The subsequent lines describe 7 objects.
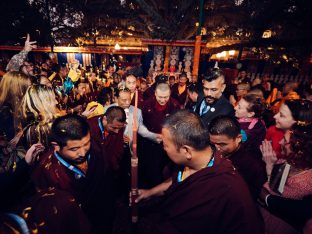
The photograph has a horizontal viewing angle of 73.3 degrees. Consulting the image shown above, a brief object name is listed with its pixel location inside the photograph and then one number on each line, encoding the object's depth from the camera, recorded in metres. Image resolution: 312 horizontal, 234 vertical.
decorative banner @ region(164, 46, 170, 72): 11.80
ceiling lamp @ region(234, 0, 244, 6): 13.85
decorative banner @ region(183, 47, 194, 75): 11.34
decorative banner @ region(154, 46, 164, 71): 11.71
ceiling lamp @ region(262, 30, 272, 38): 11.77
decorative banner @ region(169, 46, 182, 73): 11.45
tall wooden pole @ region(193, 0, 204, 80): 10.47
